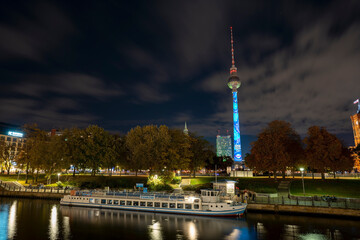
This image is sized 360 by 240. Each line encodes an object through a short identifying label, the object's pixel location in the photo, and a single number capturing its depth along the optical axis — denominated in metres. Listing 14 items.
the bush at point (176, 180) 73.12
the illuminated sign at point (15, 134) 176.73
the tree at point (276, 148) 60.66
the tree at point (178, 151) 70.50
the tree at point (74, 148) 72.12
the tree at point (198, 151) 83.44
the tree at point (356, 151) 80.52
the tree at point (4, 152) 89.25
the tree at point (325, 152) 55.72
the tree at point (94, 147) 73.32
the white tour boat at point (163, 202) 41.58
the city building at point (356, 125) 156.25
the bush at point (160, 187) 62.28
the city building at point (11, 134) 173.34
